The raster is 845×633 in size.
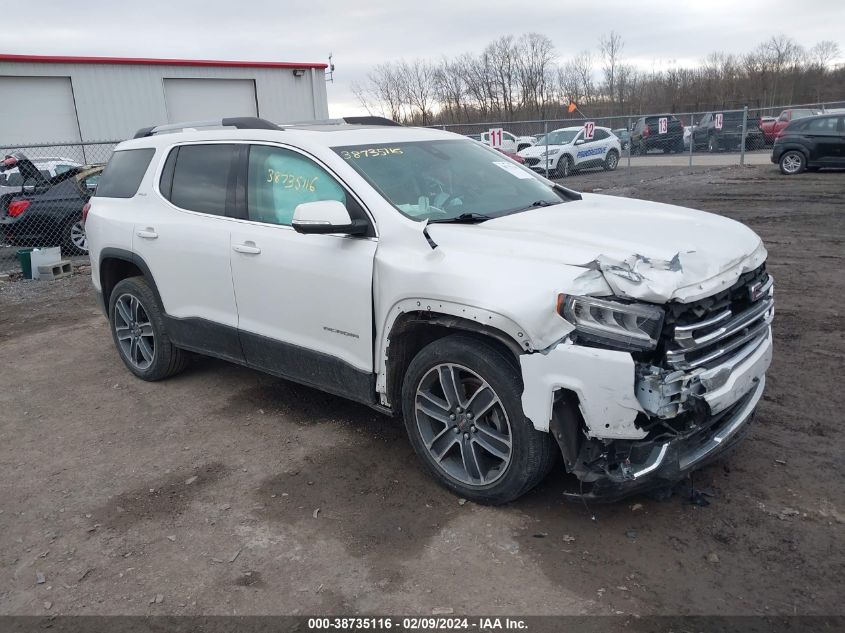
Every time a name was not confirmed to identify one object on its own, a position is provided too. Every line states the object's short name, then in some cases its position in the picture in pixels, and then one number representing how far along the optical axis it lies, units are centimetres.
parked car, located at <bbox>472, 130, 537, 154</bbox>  2445
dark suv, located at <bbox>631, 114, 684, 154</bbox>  2812
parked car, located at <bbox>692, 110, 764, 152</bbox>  2770
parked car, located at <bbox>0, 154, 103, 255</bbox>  1154
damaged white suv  311
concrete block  1056
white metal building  2219
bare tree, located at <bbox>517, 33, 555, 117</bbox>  5431
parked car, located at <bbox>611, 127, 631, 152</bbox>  2846
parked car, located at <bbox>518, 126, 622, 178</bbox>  2167
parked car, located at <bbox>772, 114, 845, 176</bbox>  1694
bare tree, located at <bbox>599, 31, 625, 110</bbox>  5956
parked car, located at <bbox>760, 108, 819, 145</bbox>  2616
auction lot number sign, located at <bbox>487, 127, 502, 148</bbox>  2014
